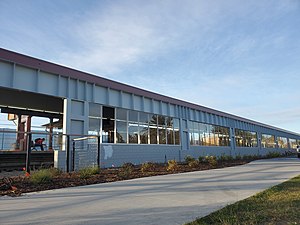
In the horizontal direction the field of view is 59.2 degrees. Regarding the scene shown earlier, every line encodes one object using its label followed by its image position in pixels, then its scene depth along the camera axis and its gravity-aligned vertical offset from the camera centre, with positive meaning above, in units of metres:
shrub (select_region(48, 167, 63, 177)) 10.68 -0.81
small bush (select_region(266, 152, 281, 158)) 34.95 -1.06
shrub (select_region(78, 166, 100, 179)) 10.97 -0.88
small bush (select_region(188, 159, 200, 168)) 16.92 -0.95
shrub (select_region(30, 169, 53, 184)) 9.22 -0.85
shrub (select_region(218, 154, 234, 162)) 24.43 -0.93
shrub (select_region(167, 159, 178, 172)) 14.73 -0.93
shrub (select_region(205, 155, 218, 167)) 18.87 -0.89
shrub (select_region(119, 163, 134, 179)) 11.85 -1.03
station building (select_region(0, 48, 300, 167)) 14.98 +3.20
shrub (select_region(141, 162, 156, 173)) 14.02 -0.94
